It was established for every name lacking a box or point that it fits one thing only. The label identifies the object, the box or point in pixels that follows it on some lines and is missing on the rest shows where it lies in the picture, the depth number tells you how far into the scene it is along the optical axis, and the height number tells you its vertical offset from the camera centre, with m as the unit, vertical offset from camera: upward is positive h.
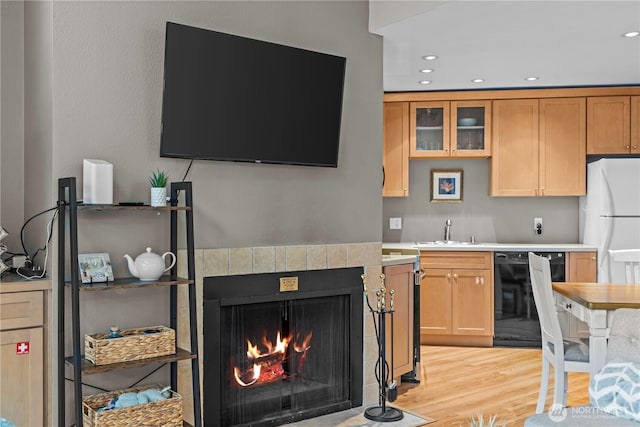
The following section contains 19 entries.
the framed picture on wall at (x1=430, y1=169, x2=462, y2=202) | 6.42 +0.23
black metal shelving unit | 2.55 -0.34
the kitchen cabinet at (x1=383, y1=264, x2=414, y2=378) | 4.19 -0.76
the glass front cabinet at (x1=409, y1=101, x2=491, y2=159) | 6.08 +0.77
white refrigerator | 5.42 -0.02
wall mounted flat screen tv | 3.06 +0.57
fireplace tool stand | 3.62 -0.99
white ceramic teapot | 2.83 -0.27
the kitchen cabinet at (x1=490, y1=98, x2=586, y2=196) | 5.95 +0.57
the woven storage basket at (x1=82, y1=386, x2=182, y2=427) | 2.62 -0.88
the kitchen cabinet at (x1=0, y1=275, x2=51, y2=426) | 2.66 -0.62
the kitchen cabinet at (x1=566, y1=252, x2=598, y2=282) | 5.61 -0.53
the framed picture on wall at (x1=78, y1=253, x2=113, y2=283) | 2.74 -0.27
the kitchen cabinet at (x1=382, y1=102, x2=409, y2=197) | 6.13 +0.57
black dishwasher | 5.66 -0.81
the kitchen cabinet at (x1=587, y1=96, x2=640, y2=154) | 5.87 +0.78
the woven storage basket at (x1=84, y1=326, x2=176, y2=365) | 2.65 -0.60
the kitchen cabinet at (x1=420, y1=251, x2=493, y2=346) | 5.75 -0.81
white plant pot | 2.88 +0.05
